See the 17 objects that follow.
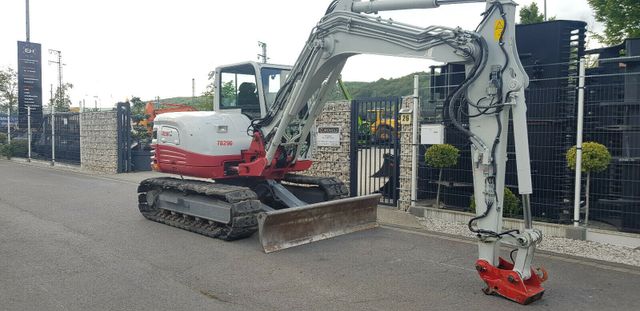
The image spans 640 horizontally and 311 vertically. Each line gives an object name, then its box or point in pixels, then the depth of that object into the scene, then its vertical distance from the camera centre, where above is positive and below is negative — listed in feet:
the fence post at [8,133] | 81.48 -0.17
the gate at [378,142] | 34.32 -0.44
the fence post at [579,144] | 24.66 -0.33
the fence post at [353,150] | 36.50 -1.10
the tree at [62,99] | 110.57 +7.92
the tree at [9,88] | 108.27 +9.55
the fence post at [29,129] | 75.20 +0.54
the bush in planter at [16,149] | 79.77 -2.60
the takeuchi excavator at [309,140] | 16.96 -0.29
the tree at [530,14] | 73.20 +17.95
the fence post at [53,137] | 68.69 -0.57
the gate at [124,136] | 58.03 -0.30
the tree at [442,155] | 30.04 -1.14
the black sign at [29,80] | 82.28 +8.67
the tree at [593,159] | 24.40 -1.04
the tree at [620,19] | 61.36 +14.62
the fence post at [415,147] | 31.91 -0.71
